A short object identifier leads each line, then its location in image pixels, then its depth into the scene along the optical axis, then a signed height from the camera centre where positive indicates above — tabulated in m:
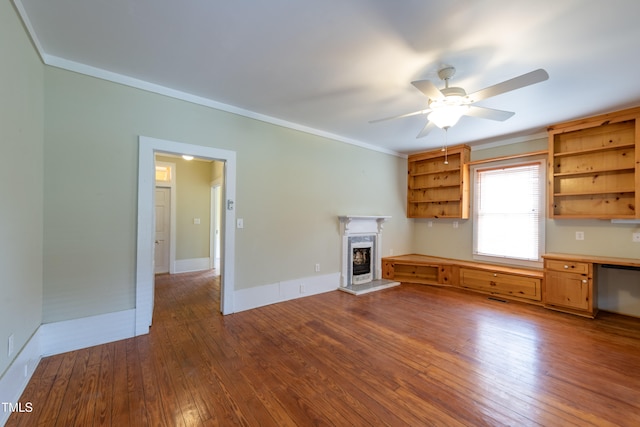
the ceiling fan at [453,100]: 2.04 +1.02
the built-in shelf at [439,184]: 4.89 +0.67
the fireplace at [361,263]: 4.73 -0.89
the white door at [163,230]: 5.53 -0.35
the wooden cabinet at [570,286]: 3.29 -0.90
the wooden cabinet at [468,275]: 3.89 -1.02
